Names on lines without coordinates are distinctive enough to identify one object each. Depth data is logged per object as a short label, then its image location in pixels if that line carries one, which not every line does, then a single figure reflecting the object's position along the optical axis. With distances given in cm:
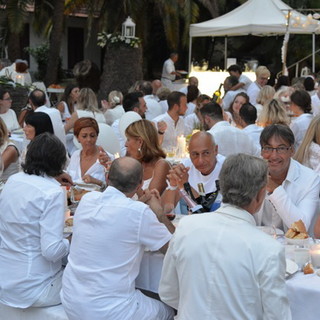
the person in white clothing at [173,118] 831
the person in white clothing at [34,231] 386
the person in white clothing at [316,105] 973
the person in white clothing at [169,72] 1722
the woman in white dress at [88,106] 859
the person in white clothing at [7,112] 840
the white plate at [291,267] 335
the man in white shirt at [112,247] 343
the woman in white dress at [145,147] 532
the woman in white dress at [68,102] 998
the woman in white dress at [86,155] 573
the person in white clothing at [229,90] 1112
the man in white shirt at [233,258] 266
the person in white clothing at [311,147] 535
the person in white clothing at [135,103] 867
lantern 1414
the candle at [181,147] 726
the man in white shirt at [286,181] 418
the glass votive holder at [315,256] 343
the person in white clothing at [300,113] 780
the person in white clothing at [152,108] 994
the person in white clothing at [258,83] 1173
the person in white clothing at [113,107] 940
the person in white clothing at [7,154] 601
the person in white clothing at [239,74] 1284
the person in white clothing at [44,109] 728
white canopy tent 1520
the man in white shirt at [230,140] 664
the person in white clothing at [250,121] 737
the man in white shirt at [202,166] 463
